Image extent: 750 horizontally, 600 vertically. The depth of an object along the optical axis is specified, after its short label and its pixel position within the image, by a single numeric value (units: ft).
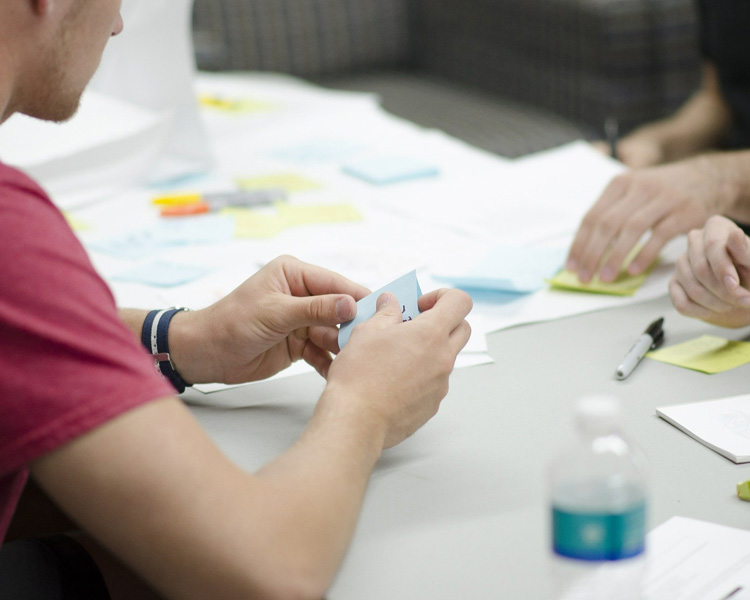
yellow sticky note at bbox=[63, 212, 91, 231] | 8.52
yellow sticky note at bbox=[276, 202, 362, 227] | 8.47
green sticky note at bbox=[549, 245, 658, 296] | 7.50
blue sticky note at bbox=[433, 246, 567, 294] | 7.45
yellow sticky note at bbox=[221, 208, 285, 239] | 8.30
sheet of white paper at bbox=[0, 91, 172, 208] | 8.76
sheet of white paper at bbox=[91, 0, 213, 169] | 9.24
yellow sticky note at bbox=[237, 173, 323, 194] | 9.02
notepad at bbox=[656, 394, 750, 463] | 6.20
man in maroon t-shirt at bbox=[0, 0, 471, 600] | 5.49
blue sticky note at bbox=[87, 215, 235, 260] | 8.16
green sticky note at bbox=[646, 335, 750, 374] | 6.77
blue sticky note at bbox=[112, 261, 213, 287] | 7.71
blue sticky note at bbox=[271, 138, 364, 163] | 9.56
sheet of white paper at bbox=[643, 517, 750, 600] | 5.61
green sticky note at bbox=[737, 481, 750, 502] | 5.95
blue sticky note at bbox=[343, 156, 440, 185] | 9.09
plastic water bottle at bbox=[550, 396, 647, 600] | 5.38
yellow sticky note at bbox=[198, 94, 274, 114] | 10.96
